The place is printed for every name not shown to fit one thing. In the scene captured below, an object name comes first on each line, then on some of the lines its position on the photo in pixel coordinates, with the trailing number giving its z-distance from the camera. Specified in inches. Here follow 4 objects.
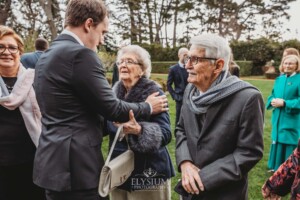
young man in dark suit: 72.6
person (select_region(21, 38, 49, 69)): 172.7
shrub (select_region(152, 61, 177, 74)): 1125.7
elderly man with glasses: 75.8
